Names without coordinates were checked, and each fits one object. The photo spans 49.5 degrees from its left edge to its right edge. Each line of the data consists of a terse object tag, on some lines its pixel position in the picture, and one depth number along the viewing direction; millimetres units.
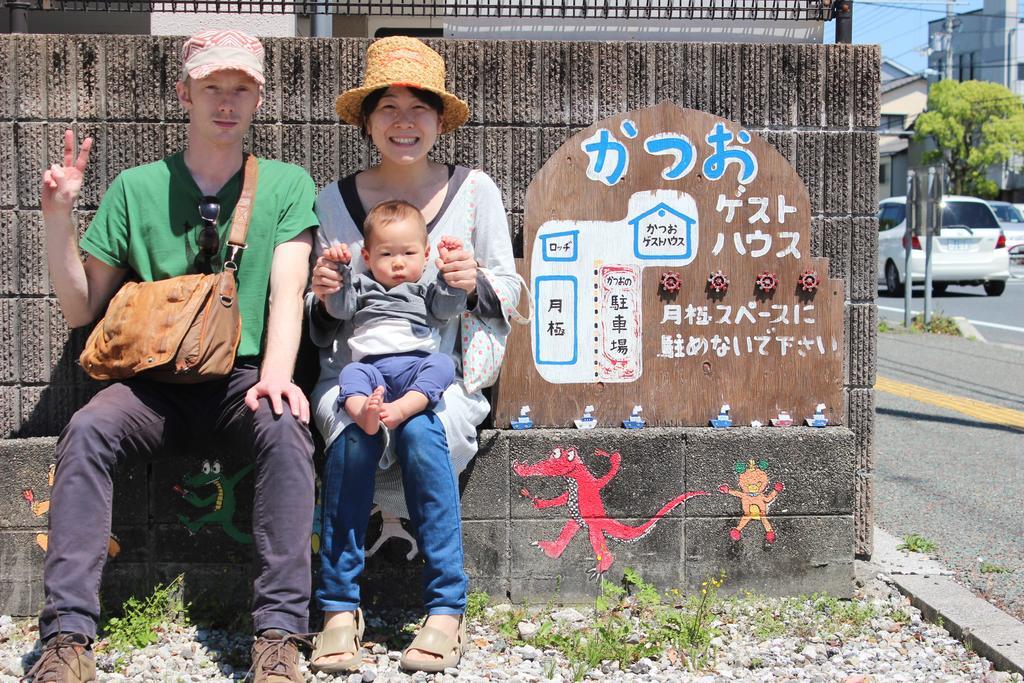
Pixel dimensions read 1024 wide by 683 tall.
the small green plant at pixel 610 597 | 3959
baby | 3447
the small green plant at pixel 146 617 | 3594
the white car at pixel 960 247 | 18406
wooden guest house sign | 4109
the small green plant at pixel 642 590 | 3959
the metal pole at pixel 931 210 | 12578
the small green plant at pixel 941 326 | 13508
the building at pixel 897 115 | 54812
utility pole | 52969
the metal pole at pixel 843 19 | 4398
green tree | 41969
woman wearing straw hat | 3381
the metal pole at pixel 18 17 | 4152
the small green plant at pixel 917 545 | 4656
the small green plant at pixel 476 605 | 3881
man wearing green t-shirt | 3180
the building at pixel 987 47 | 58000
